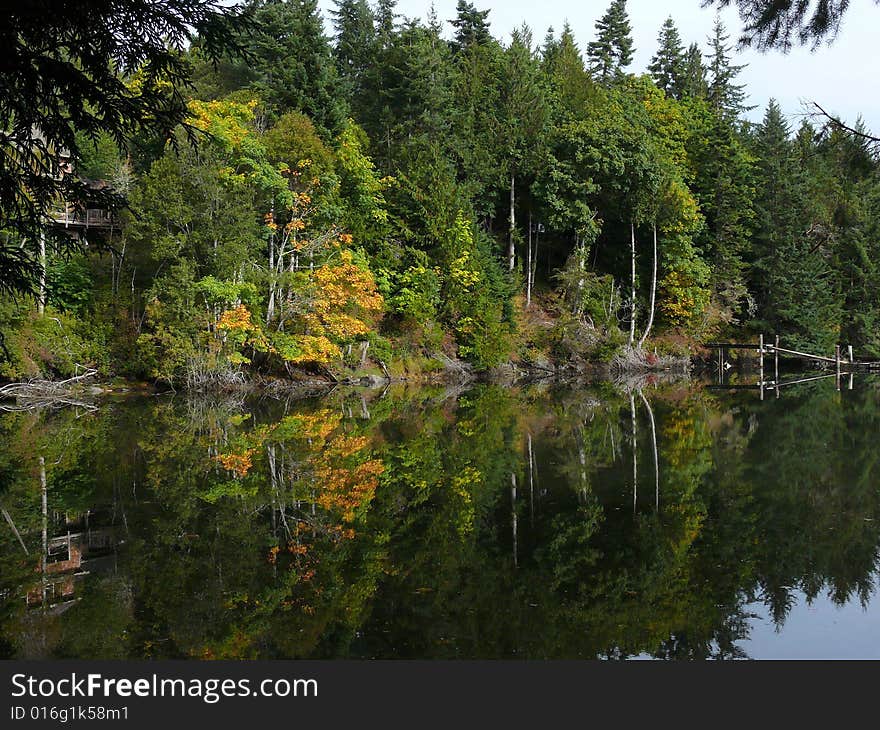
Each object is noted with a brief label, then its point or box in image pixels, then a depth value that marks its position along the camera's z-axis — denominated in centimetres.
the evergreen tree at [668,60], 6006
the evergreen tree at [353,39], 5377
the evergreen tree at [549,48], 5725
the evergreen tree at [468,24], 5472
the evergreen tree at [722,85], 5869
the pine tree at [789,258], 4784
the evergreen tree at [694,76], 5722
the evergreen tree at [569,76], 4930
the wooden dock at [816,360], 4139
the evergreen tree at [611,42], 6069
